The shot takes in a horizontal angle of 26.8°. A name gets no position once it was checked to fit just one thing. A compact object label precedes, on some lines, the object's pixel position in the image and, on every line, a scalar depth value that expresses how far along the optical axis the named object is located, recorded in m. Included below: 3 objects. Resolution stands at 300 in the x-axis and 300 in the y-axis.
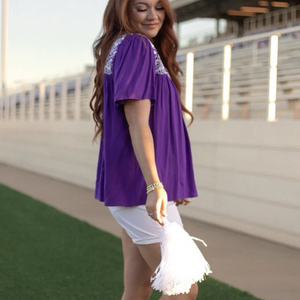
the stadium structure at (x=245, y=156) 7.02
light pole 34.22
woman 2.29
